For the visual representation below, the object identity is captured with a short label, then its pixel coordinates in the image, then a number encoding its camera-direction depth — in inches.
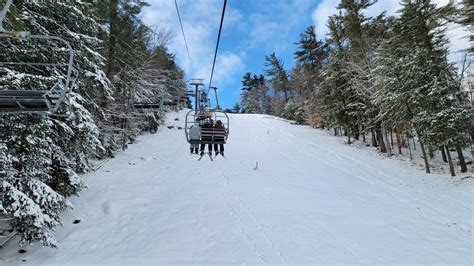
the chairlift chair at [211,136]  494.3
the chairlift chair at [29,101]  203.0
